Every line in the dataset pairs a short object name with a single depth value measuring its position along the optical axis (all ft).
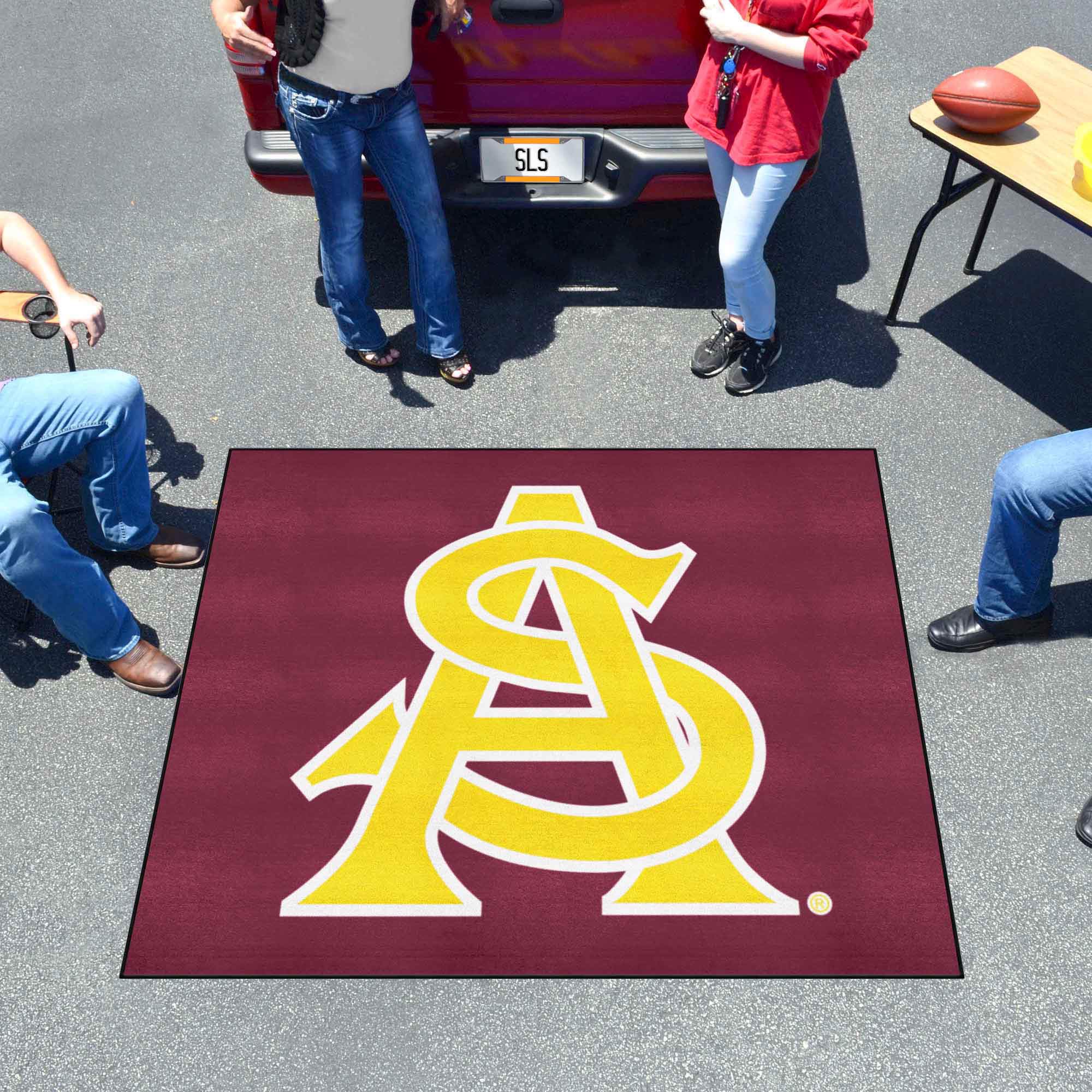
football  11.41
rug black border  9.18
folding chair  10.73
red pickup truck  11.87
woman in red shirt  10.02
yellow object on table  11.09
